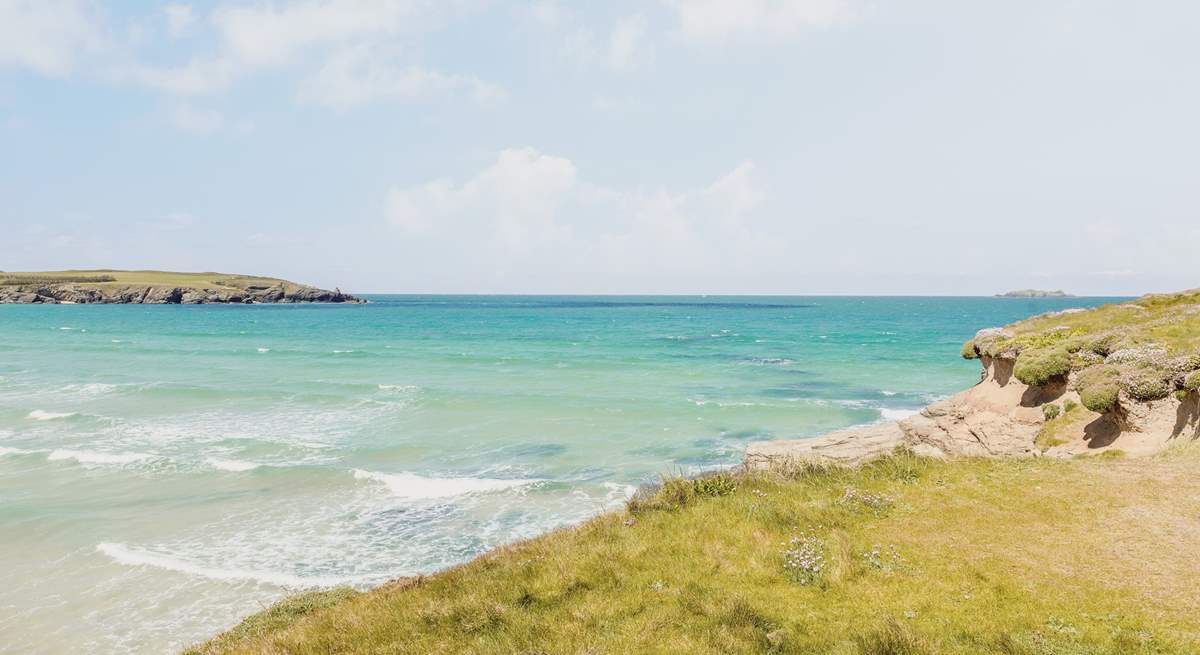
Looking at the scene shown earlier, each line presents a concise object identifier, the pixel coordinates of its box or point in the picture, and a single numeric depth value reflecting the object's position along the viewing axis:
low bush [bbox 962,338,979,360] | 33.05
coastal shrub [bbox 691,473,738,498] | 14.84
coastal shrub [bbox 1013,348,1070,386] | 24.25
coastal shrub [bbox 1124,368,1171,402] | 19.23
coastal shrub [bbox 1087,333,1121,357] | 24.19
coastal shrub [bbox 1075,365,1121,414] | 19.47
